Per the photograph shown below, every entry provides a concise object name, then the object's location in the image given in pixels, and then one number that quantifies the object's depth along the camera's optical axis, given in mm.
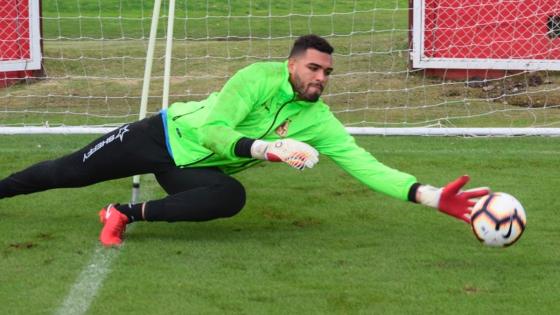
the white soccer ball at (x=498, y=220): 11656
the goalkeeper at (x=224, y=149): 12594
